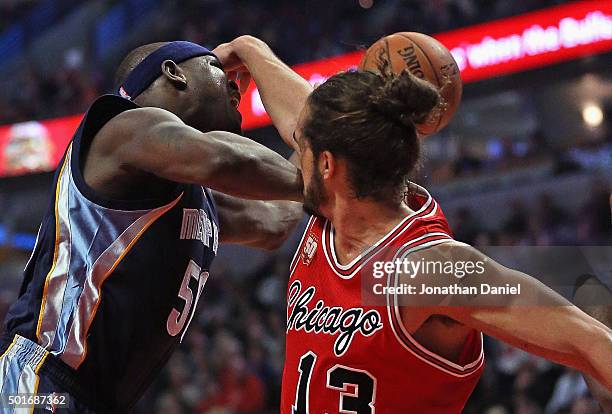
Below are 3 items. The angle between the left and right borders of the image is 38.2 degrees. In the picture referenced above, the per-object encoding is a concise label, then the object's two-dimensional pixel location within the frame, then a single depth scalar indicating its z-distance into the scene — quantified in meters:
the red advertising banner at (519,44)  9.68
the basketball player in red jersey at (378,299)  2.26
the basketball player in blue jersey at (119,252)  2.80
